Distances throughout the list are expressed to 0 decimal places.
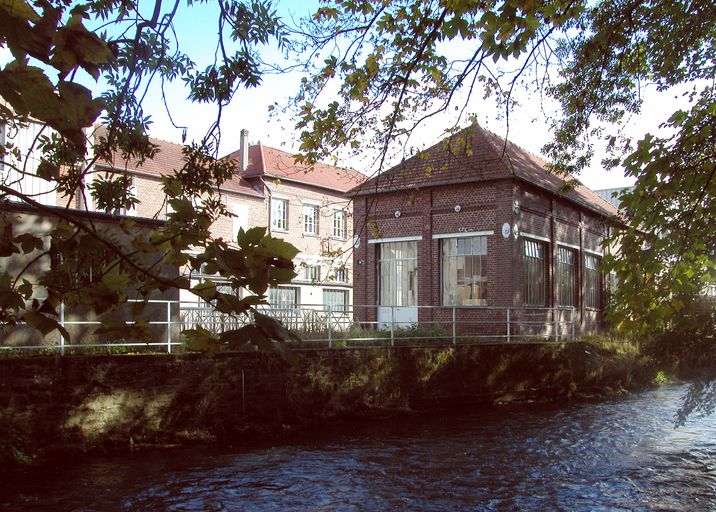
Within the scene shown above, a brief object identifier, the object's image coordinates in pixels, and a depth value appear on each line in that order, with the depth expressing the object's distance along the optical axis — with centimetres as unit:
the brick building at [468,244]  1945
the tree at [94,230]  132
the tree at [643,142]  708
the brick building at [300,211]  3008
